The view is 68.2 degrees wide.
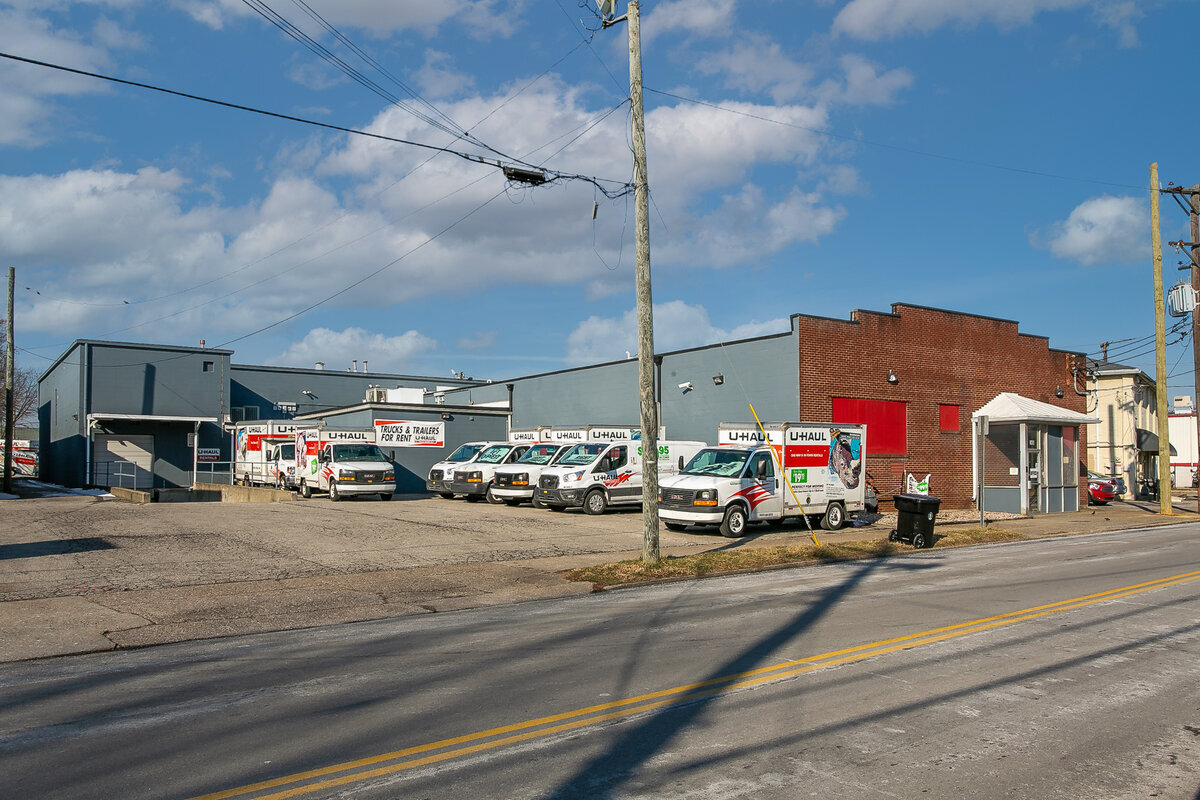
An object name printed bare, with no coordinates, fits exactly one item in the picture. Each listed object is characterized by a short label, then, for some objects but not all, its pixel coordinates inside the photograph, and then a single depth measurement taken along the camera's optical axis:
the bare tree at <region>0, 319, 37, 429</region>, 74.88
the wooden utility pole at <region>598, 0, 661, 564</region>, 14.48
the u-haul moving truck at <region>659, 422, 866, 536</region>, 19.59
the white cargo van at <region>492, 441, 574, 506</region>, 26.95
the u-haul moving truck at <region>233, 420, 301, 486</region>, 36.75
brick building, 27.91
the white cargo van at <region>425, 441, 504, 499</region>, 29.73
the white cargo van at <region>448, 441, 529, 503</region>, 28.70
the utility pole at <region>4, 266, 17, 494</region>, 36.16
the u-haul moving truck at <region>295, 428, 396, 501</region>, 29.59
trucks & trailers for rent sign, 35.50
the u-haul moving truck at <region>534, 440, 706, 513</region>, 25.17
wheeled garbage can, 18.44
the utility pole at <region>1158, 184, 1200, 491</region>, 28.77
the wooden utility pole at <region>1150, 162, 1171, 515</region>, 28.45
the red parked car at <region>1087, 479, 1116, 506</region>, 35.62
